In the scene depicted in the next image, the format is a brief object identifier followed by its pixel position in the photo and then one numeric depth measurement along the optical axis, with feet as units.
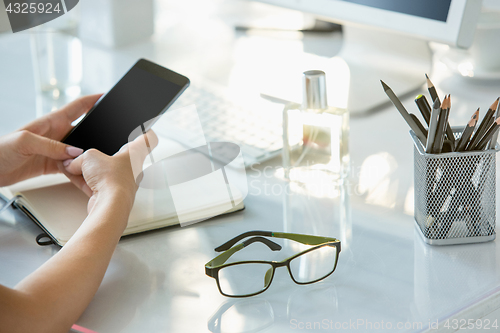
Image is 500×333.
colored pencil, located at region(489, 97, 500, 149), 4.71
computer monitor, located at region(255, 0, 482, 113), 5.40
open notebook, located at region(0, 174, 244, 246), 4.94
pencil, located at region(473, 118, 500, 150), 4.63
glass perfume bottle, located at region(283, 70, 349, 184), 5.31
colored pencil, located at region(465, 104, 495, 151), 4.68
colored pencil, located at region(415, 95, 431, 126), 4.76
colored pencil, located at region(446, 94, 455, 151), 4.79
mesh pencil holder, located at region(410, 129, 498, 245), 4.72
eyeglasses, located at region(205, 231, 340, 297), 4.62
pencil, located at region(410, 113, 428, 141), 4.81
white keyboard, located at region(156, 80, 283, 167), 5.62
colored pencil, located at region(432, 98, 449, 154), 4.64
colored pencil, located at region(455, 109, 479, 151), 4.68
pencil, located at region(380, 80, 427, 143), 4.78
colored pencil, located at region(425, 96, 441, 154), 4.59
